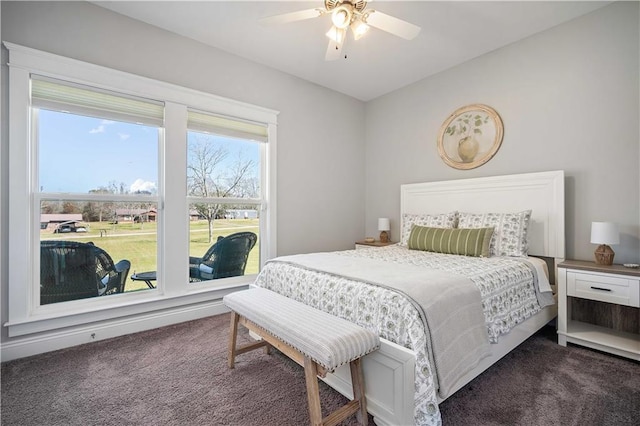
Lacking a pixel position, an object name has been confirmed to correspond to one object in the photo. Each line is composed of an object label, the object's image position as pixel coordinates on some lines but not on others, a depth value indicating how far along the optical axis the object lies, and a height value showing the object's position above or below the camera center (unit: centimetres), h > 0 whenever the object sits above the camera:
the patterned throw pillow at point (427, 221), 316 -7
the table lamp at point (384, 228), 405 -19
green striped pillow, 260 -25
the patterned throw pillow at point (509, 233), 262 -17
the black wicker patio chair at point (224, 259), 306 -49
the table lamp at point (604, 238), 223 -19
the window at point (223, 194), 302 +23
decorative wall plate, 319 +91
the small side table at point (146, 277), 270 -60
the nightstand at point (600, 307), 209 -81
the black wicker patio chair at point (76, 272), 229 -49
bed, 138 -51
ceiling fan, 200 +139
